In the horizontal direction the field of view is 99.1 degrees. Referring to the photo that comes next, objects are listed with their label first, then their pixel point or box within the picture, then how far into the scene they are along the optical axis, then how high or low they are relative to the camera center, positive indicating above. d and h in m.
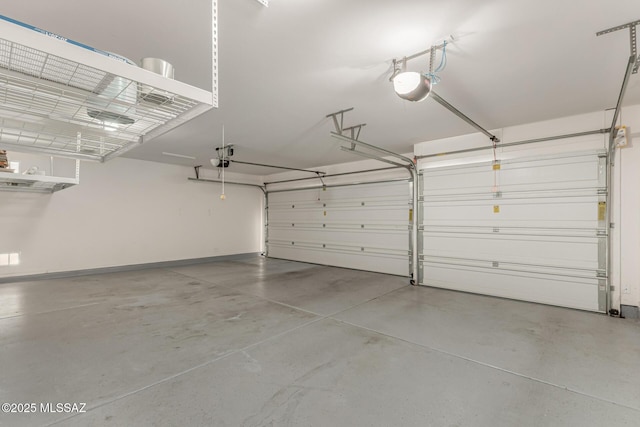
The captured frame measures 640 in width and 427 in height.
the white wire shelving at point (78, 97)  1.10 +0.65
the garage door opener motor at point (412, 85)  1.96 +0.93
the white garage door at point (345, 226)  5.64 -0.31
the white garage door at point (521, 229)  3.49 -0.22
